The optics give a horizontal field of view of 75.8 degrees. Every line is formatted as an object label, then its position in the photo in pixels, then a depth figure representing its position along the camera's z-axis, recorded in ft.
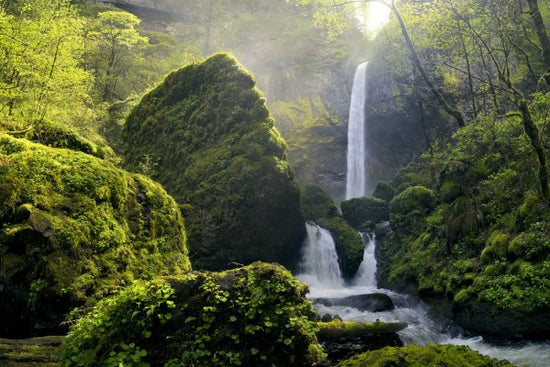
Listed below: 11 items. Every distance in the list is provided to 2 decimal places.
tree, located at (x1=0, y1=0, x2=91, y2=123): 37.93
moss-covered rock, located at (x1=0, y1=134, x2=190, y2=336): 16.85
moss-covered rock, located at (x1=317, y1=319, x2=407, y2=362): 25.72
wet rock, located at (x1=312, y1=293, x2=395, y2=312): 39.35
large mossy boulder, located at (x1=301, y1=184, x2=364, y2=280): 57.93
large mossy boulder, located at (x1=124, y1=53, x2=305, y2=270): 47.03
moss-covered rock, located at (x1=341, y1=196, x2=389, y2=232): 73.41
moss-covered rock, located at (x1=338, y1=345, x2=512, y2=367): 13.99
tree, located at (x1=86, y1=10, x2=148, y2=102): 82.38
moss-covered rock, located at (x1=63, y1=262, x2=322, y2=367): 12.41
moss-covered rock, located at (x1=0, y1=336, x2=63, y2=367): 12.53
